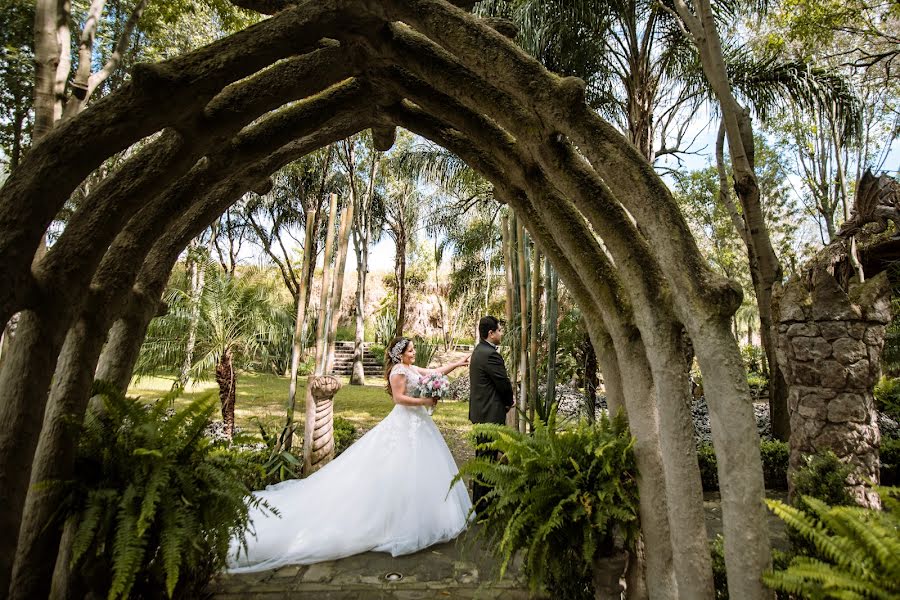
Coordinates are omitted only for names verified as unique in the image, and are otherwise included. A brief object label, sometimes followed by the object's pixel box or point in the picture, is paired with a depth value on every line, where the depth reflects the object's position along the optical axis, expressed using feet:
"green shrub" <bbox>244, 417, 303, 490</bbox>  19.92
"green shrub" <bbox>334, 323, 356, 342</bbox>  102.18
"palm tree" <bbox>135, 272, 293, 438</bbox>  29.89
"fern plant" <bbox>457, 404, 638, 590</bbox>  8.98
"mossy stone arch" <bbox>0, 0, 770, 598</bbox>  7.41
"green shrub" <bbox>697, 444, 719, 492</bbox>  22.72
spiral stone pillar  20.40
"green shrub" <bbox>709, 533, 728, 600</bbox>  10.17
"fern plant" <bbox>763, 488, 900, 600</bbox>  5.35
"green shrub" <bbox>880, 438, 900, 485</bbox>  21.48
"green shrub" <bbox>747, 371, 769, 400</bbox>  53.67
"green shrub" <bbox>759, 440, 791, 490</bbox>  23.16
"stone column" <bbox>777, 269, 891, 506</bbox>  14.85
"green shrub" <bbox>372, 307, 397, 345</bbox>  62.36
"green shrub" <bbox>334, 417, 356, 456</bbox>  26.72
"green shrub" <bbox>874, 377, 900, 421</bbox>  31.34
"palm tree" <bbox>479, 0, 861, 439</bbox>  25.44
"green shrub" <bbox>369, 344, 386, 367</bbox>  80.23
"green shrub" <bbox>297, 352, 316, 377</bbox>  71.92
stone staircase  79.51
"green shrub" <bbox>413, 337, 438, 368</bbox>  48.69
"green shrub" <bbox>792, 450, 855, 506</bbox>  12.17
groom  17.28
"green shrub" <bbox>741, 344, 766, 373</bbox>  74.76
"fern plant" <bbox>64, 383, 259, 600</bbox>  8.51
